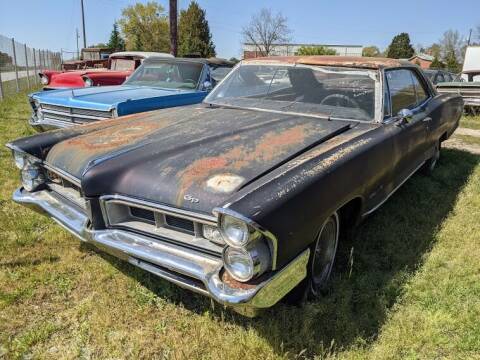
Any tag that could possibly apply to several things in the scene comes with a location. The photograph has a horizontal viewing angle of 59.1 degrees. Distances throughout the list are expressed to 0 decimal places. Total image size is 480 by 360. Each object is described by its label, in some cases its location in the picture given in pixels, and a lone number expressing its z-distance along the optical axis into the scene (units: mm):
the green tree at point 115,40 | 48325
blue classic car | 5059
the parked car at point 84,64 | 14515
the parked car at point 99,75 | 7520
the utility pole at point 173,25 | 17125
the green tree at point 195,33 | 39250
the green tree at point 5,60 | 14031
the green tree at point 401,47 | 57094
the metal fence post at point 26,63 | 16195
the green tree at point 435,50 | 63734
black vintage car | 1977
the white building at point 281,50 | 50956
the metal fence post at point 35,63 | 18844
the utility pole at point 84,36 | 37209
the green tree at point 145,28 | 47219
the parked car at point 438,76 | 12219
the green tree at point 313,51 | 42844
